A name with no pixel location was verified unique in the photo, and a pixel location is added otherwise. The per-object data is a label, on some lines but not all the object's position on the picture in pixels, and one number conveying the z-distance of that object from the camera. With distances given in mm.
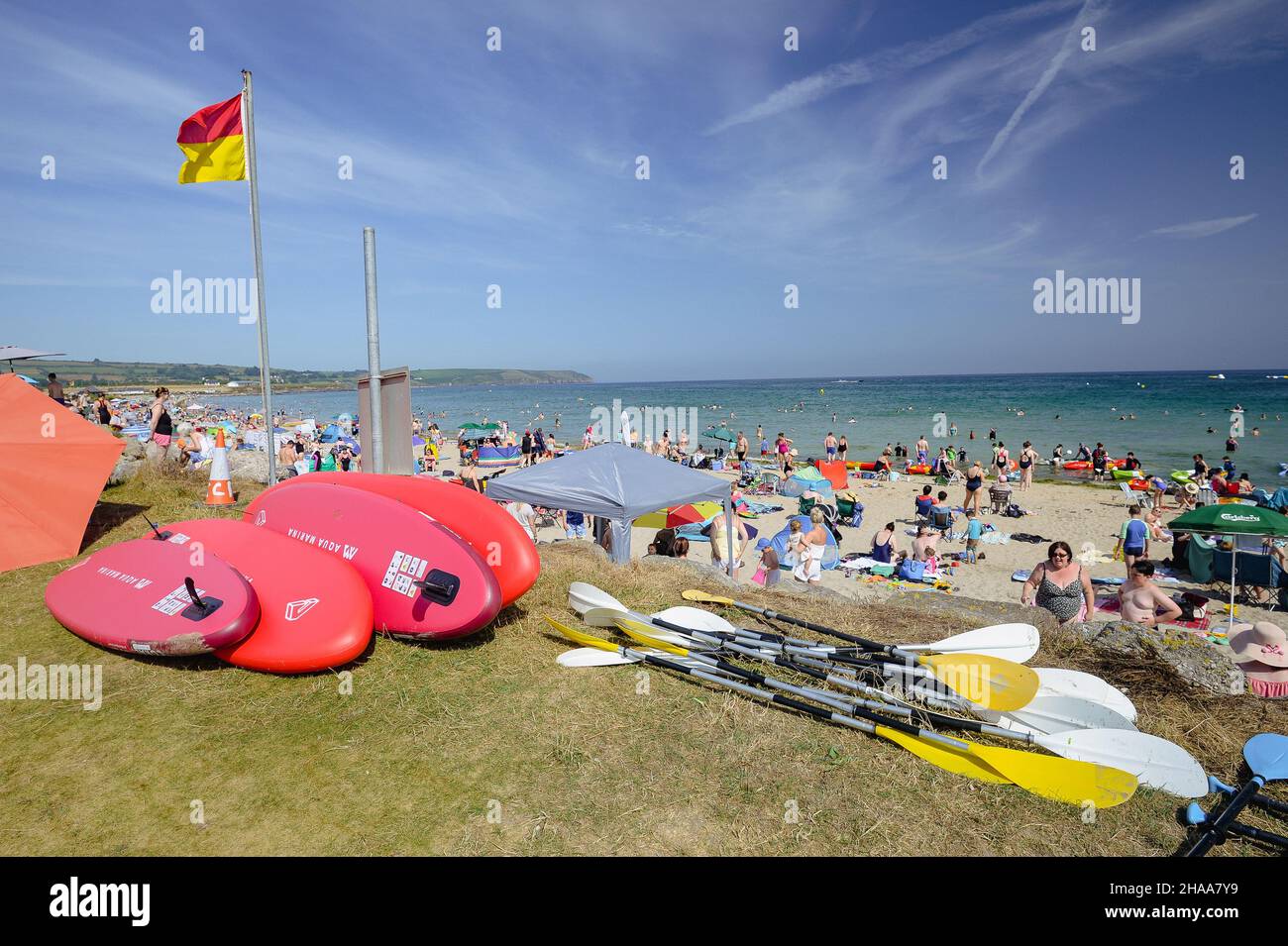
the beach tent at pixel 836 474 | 20891
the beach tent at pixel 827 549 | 11648
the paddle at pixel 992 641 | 5199
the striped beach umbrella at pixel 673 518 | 11320
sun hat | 5480
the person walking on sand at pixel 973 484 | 17969
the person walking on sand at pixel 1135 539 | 12289
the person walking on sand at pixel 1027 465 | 22688
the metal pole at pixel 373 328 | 7180
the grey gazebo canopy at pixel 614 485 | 8656
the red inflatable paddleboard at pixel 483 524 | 5734
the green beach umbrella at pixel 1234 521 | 7727
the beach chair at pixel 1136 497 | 18859
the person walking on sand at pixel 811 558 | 10773
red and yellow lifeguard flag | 8633
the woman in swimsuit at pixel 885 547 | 12797
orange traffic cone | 9602
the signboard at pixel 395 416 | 7273
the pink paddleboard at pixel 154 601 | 4512
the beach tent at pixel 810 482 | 19386
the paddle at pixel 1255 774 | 3140
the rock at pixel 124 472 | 9164
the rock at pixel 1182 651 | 4789
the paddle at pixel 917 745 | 3768
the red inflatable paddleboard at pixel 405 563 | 5012
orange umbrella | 6480
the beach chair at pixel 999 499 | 18344
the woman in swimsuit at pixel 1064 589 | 7184
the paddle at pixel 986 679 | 4309
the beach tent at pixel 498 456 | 28672
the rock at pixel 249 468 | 15820
